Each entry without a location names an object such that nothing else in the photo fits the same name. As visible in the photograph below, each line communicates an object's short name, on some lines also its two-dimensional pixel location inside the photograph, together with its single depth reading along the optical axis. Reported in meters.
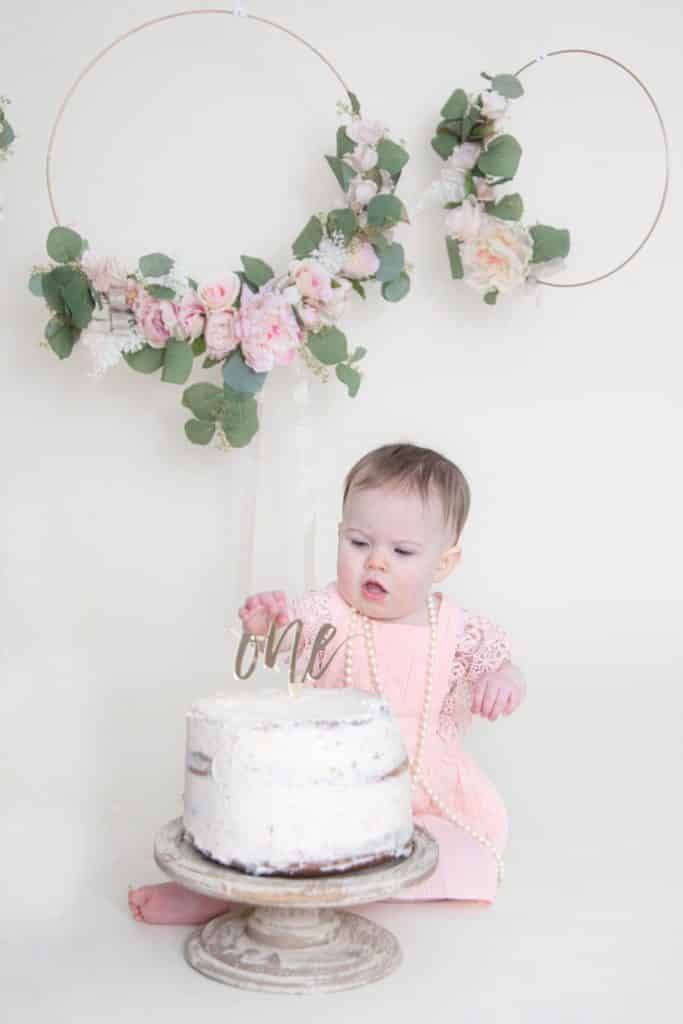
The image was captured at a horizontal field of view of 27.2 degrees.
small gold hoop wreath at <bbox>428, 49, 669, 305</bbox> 2.90
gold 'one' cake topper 1.99
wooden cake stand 1.74
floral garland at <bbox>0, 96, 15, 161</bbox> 2.82
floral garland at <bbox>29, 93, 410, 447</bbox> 2.77
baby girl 2.29
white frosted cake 1.78
